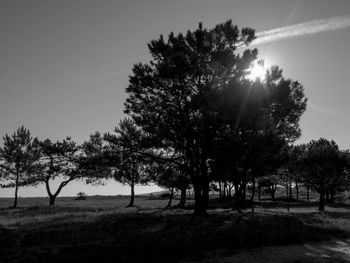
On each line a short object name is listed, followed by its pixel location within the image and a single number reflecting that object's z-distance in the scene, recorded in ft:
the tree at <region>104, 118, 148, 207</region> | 92.99
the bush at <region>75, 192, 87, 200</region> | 345.82
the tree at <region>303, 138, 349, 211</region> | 167.84
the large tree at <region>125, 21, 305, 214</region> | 81.35
